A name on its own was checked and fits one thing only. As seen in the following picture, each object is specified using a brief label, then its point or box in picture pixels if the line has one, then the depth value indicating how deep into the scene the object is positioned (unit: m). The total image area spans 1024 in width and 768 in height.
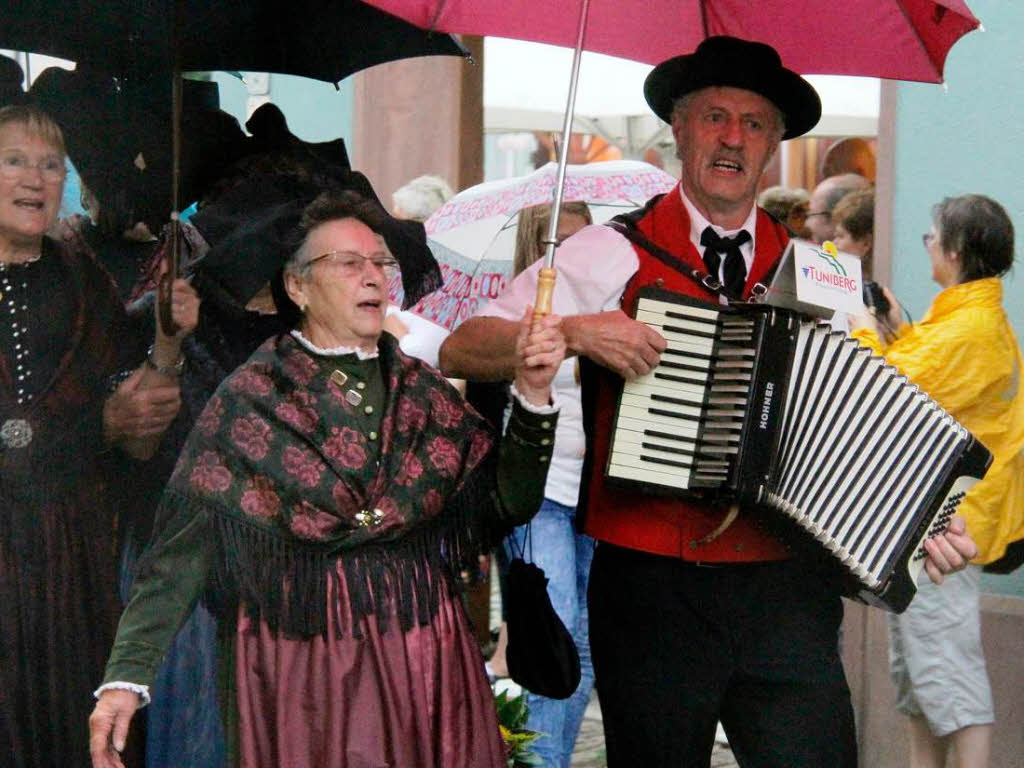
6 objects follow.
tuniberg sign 7.29
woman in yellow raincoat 10.87
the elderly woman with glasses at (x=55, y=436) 7.93
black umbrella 8.52
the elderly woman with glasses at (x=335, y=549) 6.92
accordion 7.24
